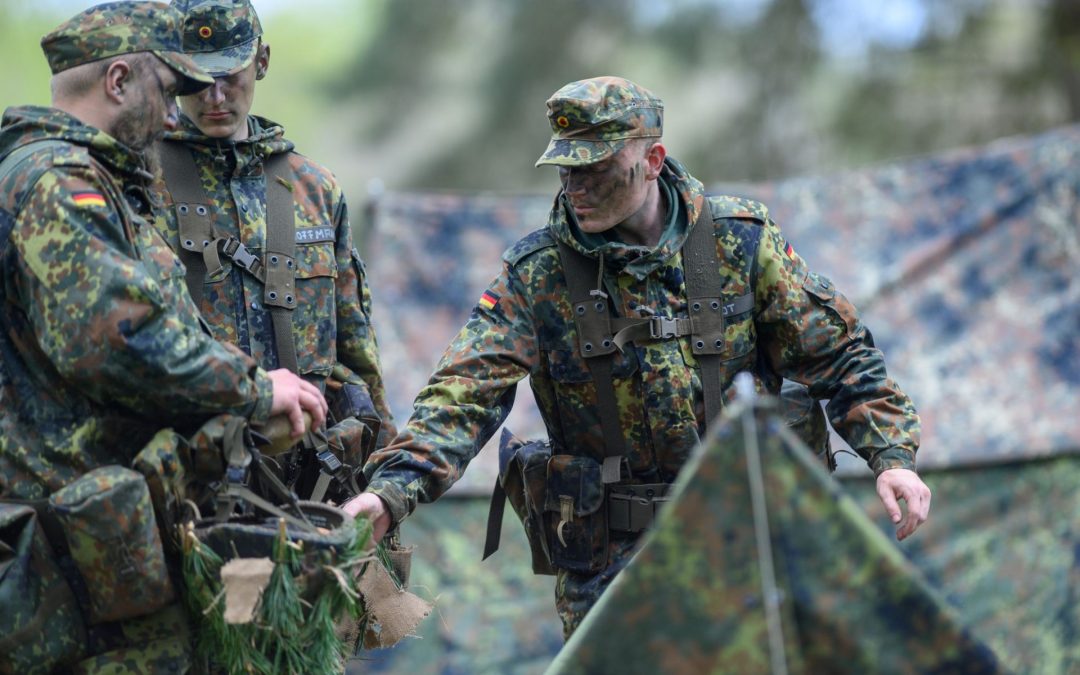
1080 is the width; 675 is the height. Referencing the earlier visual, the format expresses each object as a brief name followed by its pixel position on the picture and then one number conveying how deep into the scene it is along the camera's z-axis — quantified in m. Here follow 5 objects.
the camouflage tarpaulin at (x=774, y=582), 5.55
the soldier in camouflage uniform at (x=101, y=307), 6.95
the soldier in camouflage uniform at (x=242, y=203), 9.29
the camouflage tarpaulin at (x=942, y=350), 15.77
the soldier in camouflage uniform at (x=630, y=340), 9.19
